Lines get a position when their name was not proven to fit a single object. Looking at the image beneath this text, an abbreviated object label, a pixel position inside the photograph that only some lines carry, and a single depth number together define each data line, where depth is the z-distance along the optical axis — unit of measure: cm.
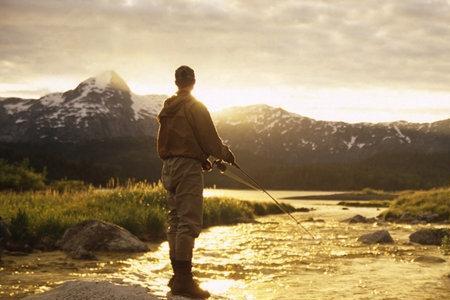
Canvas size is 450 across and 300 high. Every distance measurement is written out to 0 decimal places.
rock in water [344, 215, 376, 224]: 2408
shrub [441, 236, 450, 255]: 1088
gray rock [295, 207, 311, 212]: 3772
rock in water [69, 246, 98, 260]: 1024
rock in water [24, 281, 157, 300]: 573
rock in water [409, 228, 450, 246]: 1433
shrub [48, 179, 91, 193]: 3697
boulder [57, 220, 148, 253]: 1162
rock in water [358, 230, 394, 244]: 1419
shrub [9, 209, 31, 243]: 1205
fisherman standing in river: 662
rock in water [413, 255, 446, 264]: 1046
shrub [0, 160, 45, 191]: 3347
